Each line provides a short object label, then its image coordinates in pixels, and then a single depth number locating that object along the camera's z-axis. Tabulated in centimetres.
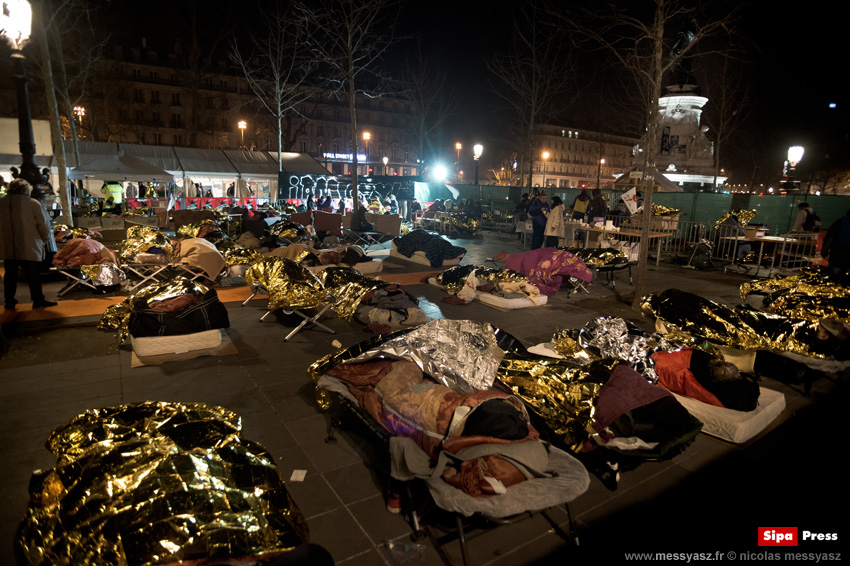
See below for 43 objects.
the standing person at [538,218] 1346
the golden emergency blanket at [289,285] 590
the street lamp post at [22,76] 701
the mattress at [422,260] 1170
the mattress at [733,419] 372
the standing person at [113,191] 1877
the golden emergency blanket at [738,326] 490
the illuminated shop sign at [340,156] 5783
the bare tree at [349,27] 1463
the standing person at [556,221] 1232
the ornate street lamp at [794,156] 1620
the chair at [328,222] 1352
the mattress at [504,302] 793
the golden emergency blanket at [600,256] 938
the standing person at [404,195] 2488
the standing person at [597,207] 1309
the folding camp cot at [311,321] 607
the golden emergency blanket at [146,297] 534
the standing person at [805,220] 1288
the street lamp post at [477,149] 2235
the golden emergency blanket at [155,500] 184
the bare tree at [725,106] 2284
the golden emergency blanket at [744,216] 1364
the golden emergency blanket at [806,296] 573
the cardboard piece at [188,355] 514
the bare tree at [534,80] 2112
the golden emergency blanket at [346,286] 611
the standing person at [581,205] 1361
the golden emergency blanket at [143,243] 846
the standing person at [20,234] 657
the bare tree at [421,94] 3456
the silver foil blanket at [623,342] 430
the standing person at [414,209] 2145
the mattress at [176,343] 513
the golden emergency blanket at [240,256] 932
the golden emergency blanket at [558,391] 329
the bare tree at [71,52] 1903
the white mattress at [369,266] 1008
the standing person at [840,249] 779
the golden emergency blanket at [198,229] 1101
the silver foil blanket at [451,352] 344
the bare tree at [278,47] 2247
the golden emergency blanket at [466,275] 844
